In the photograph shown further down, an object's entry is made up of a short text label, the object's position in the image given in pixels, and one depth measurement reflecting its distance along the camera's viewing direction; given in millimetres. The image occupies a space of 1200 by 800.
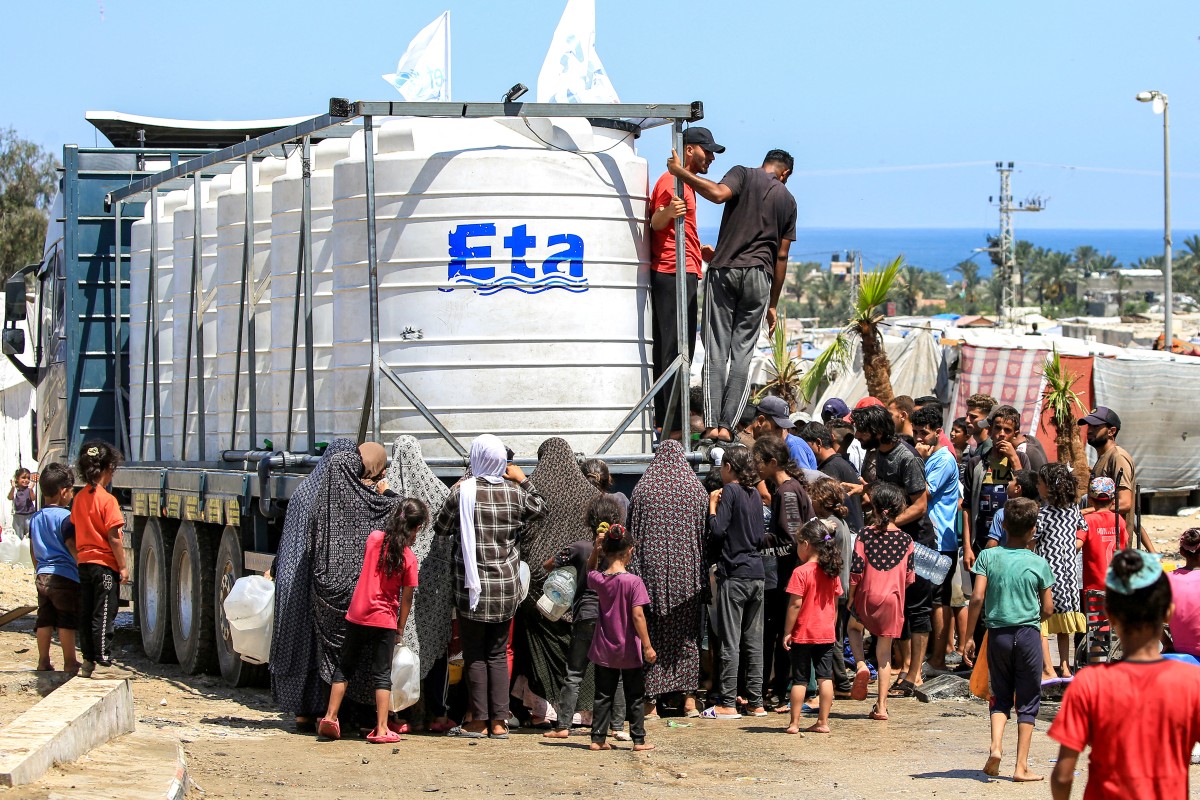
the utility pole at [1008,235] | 79200
